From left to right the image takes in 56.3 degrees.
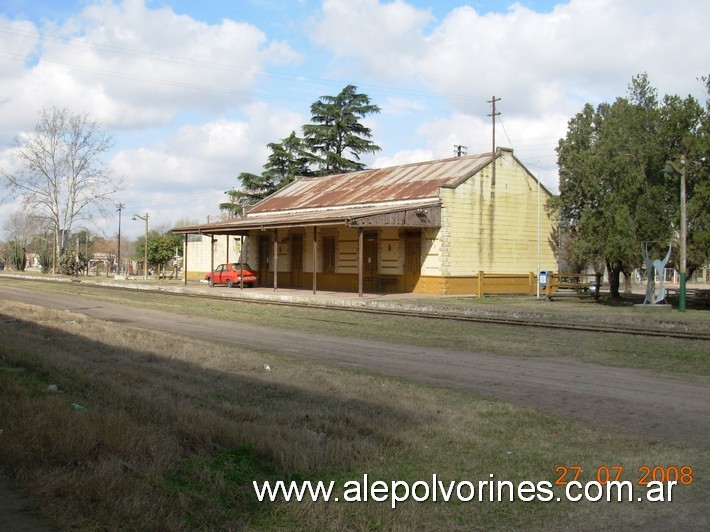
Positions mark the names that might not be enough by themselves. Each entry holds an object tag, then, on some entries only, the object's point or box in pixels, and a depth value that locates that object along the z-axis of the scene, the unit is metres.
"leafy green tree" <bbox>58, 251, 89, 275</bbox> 65.81
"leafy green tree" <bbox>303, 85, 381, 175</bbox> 53.97
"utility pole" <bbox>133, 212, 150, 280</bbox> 53.85
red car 40.28
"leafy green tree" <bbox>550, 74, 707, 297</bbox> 25.88
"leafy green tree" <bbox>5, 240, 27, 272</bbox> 88.06
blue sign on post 30.22
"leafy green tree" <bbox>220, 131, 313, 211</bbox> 55.72
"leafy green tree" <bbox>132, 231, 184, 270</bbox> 56.69
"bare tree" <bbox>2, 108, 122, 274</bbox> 63.41
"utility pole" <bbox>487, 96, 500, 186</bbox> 33.88
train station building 31.53
